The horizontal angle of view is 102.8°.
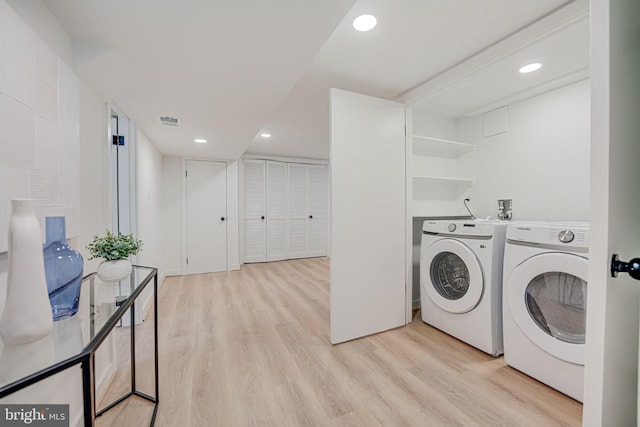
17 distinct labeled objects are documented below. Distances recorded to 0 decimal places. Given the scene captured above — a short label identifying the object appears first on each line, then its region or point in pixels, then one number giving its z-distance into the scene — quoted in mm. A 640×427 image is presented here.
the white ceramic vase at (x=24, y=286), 630
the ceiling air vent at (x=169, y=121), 2340
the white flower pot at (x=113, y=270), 1132
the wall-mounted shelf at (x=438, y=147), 2527
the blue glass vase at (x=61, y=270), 819
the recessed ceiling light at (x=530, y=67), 1828
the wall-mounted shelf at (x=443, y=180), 2496
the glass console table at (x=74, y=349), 539
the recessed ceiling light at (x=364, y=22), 1388
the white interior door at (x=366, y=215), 1996
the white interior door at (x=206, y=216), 4195
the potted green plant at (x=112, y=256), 1135
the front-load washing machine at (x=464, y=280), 1826
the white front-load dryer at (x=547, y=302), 1378
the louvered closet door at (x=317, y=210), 5590
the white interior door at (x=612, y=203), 666
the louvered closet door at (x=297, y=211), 5355
